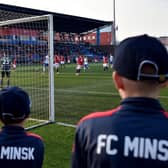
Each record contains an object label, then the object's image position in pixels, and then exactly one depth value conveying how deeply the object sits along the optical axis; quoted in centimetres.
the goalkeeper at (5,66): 805
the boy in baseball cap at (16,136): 184
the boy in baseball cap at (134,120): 123
